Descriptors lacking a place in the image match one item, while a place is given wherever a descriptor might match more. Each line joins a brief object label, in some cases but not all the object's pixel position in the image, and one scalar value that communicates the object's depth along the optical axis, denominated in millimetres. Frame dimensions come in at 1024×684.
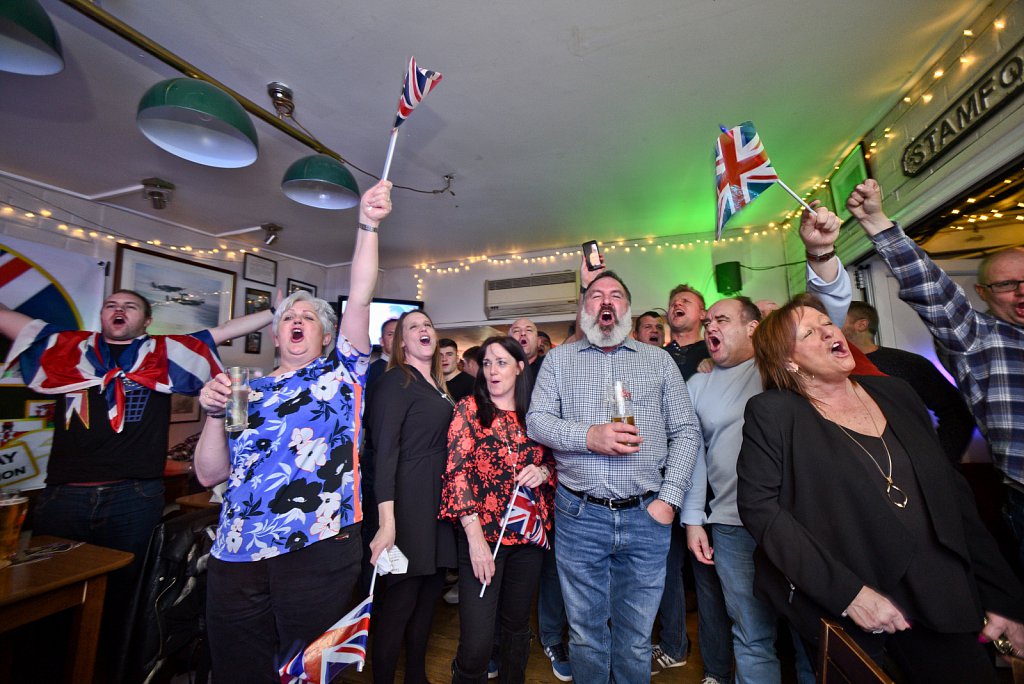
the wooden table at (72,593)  1377
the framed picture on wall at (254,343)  5266
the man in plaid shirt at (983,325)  1454
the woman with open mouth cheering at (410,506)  1771
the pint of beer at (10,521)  1532
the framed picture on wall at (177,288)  4277
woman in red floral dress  1651
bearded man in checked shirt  1635
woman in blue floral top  1355
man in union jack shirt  2135
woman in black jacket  1156
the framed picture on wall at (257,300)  5375
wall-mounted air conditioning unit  5508
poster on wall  3305
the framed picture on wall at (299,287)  5881
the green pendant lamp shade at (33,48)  1506
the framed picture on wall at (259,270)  5355
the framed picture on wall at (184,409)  4445
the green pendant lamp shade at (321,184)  2451
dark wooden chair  701
